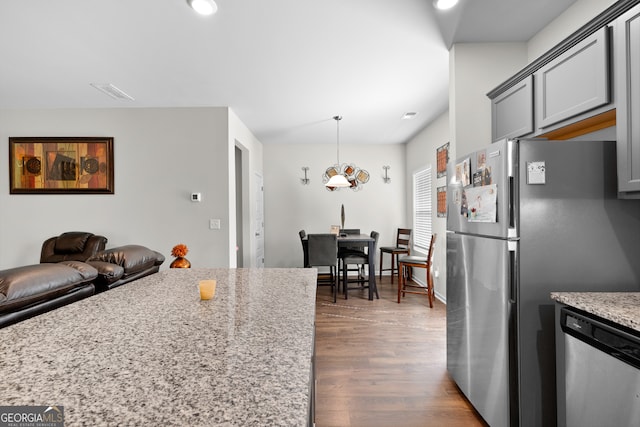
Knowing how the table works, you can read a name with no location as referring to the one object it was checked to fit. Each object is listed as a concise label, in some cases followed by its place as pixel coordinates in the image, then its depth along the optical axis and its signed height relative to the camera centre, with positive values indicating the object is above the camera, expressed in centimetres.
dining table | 446 -51
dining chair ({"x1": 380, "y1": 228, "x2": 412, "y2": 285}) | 526 -60
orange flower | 282 -32
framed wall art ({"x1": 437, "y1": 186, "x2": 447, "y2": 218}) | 431 +13
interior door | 548 -15
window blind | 508 +5
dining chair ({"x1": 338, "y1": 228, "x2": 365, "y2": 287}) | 497 -59
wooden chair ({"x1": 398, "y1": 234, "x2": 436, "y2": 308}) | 415 -70
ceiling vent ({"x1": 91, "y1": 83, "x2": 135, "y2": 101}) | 325 +130
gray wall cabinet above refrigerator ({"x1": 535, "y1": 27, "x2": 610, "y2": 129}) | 151 +66
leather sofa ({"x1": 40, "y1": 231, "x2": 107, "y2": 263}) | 363 -36
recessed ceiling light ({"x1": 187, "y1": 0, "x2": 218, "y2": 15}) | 199 +130
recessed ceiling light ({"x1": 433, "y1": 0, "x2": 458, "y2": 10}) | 198 +129
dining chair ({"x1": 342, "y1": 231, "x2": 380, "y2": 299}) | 458 -71
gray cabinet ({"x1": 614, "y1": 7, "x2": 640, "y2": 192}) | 135 +48
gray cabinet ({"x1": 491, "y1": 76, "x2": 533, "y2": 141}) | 198 +65
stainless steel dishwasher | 109 -60
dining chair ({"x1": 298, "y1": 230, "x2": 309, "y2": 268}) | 483 -59
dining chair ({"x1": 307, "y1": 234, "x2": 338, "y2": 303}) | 452 -51
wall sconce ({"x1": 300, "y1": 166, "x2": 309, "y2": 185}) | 611 +66
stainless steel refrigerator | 156 -18
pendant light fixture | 476 +45
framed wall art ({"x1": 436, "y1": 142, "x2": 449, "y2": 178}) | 418 +71
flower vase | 274 -41
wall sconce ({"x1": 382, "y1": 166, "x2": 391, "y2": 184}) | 615 +68
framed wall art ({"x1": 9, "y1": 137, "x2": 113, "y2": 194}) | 392 +62
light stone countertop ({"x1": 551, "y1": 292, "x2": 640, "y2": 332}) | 114 -38
